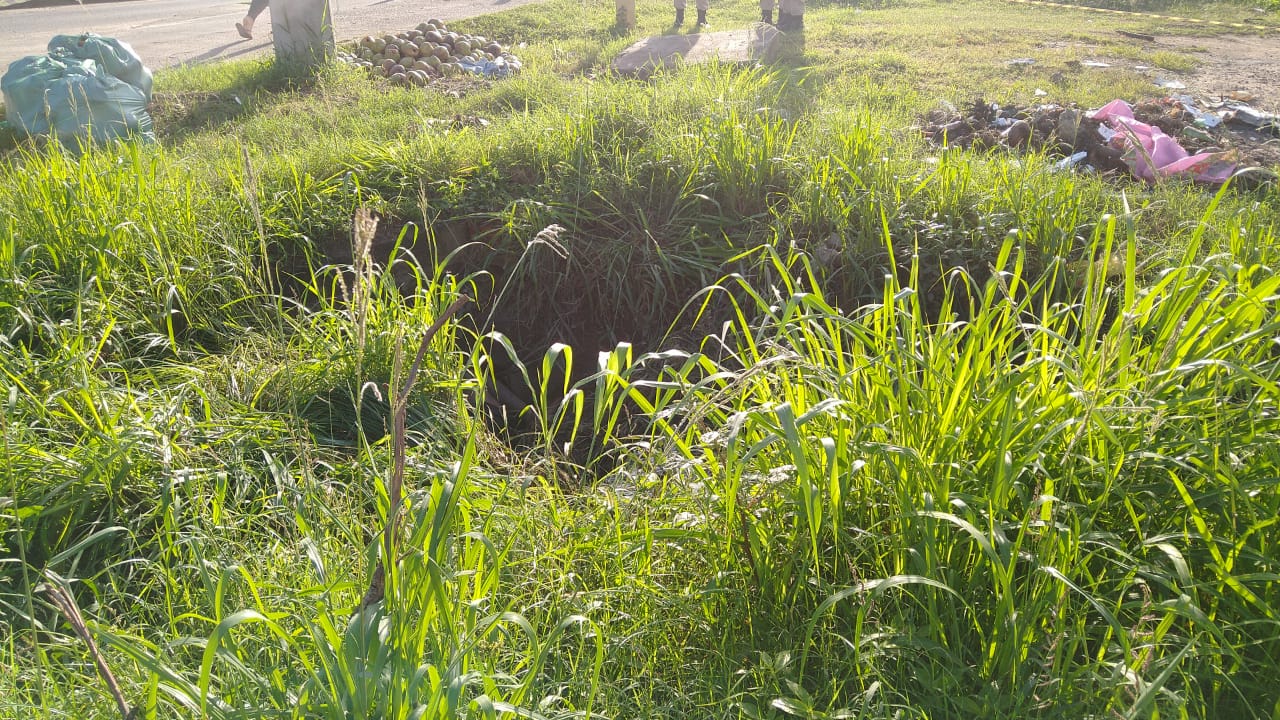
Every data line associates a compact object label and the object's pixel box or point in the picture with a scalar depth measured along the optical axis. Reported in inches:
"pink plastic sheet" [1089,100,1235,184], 168.4
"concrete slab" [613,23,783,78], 268.8
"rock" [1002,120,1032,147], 188.5
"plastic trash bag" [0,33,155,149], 206.1
